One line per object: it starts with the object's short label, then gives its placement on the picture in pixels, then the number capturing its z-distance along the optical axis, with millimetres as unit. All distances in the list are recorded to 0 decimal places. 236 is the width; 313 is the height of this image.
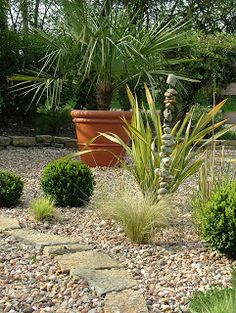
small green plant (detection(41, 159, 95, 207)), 4059
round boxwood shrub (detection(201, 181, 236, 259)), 2799
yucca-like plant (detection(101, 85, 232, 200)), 3836
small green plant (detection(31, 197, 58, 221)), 3588
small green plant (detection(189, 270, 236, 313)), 1754
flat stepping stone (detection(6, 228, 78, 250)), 3024
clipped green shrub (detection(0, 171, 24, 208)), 4016
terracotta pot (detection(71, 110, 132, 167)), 5977
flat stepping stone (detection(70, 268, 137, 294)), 2367
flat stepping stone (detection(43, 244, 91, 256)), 2884
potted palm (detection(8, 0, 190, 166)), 5906
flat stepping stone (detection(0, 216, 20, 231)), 3367
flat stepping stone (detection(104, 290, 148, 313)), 2127
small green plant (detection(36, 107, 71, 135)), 8070
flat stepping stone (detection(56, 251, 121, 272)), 2650
